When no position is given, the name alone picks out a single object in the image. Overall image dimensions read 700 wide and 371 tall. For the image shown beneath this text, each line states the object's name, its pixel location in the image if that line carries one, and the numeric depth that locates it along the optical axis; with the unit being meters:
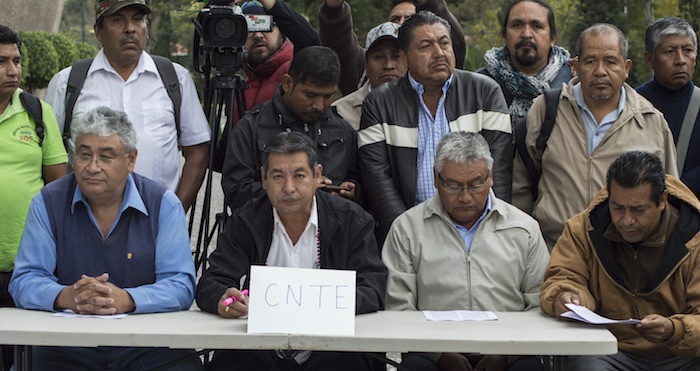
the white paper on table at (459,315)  4.00
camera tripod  5.36
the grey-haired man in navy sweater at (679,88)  5.12
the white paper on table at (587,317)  3.70
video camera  5.29
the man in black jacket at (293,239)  4.20
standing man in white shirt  5.18
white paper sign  3.66
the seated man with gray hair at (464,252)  4.36
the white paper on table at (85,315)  3.94
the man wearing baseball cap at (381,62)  5.54
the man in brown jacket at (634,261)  4.03
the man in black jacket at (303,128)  4.84
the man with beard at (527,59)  5.43
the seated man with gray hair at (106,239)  4.16
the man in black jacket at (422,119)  4.93
